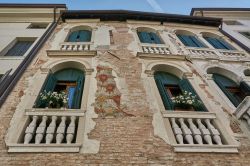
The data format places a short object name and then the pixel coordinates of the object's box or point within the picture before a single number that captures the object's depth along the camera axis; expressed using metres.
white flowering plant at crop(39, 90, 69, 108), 6.28
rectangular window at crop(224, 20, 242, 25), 15.68
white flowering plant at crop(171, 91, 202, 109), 6.70
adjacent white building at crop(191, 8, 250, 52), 14.46
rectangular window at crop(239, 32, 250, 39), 13.85
